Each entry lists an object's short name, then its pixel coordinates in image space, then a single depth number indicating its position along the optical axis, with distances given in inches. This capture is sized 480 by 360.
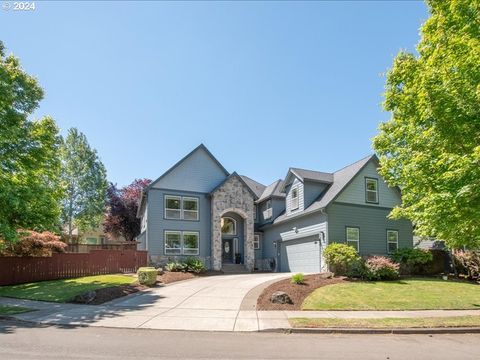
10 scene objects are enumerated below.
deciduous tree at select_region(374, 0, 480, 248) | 470.6
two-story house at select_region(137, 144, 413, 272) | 970.7
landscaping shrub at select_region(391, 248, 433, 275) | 909.8
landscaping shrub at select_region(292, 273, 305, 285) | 667.6
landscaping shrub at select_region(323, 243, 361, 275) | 774.5
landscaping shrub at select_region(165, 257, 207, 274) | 947.5
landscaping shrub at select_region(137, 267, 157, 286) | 721.6
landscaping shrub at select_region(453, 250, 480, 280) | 871.1
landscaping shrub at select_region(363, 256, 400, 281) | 751.1
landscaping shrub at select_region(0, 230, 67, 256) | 868.0
